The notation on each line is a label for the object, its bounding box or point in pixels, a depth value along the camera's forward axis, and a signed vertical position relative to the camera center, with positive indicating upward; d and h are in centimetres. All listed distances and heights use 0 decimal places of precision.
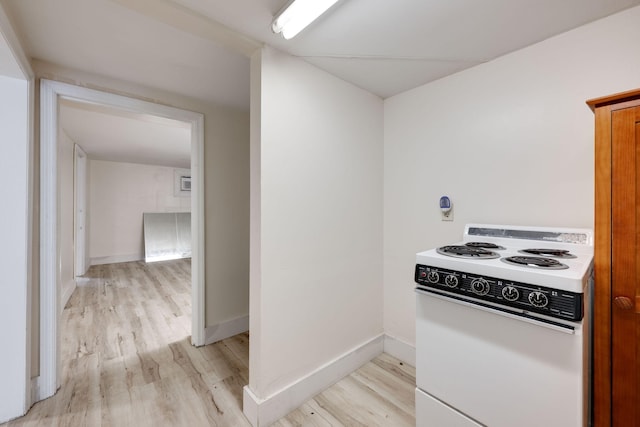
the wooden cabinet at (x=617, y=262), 101 -19
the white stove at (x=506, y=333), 96 -50
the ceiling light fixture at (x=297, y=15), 119 +94
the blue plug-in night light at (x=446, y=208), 192 +4
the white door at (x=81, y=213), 454 -1
